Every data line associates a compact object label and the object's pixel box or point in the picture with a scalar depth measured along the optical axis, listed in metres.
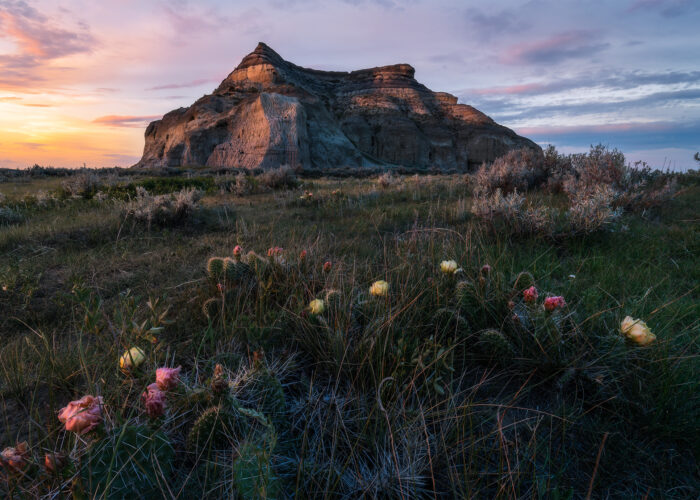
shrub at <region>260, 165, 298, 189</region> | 8.99
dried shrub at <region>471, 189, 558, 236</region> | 3.54
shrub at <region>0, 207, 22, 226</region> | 4.60
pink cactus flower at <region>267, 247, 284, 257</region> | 2.40
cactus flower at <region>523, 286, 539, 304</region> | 1.67
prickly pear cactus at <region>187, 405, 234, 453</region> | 1.14
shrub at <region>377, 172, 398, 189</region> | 8.59
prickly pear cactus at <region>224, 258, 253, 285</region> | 2.36
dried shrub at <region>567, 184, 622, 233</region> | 3.52
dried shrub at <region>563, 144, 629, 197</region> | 5.38
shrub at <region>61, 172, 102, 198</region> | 6.79
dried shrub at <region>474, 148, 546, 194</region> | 6.50
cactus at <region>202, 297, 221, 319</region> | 2.00
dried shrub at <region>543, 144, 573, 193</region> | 6.29
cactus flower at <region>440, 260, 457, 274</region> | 2.06
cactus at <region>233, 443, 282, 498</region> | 0.99
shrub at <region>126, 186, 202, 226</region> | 4.33
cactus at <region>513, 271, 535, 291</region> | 1.96
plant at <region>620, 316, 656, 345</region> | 1.40
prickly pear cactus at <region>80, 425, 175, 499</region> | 0.97
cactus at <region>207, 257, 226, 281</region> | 2.39
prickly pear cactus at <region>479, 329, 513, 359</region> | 1.60
